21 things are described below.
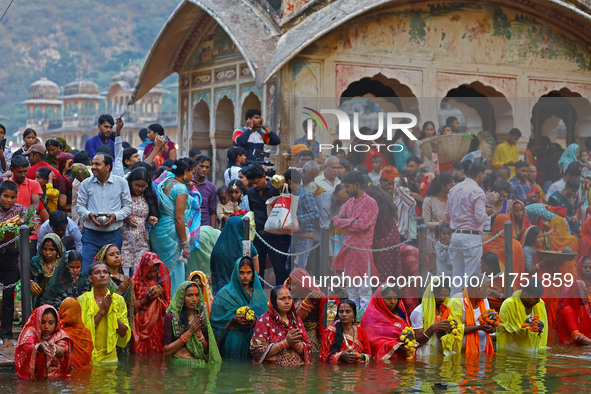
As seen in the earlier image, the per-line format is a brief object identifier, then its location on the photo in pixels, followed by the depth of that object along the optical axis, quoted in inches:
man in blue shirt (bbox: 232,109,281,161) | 471.5
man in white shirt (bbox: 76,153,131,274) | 347.9
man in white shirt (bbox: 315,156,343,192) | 363.6
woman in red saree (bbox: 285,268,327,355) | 338.0
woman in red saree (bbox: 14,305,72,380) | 286.4
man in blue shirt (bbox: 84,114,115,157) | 434.3
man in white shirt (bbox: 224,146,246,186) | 450.0
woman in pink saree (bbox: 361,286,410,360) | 330.0
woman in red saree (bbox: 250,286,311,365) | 318.0
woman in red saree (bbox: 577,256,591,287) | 382.6
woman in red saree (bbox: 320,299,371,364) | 318.7
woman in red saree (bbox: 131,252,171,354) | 340.8
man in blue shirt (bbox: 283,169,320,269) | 367.2
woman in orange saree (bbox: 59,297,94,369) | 307.7
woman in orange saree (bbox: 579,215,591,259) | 381.0
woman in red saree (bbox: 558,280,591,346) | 377.7
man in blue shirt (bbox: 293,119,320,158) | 412.8
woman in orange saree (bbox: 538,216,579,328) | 365.4
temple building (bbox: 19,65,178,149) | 2154.3
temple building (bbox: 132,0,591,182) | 516.1
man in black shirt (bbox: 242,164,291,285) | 390.0
